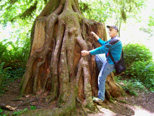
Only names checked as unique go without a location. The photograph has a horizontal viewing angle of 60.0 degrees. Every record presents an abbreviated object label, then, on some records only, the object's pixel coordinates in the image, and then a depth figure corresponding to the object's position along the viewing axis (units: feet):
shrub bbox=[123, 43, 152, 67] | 25.48
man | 11.22
